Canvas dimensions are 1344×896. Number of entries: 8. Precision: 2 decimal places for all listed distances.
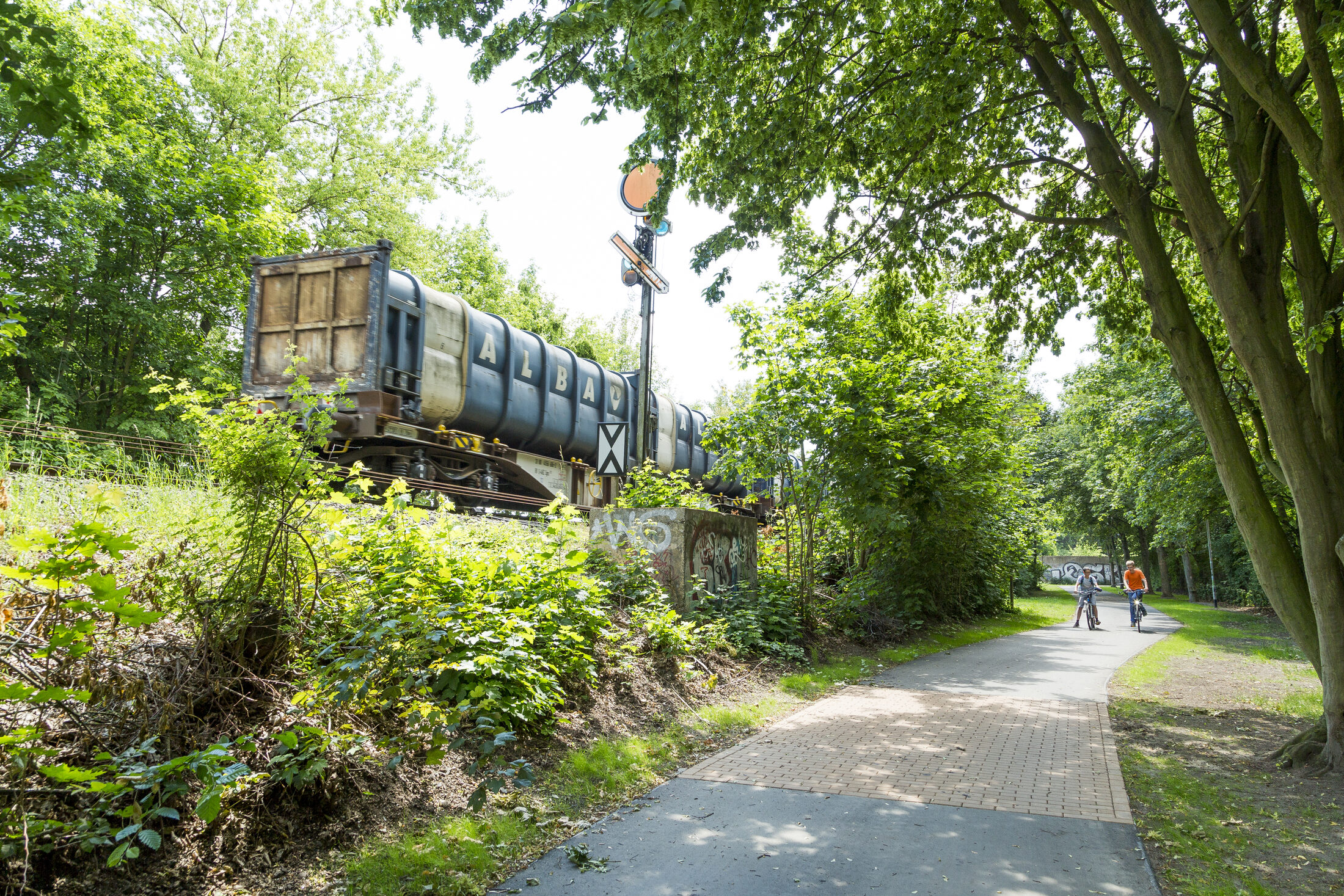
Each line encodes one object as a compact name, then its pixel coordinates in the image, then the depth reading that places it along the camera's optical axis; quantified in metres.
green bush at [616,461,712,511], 10.71
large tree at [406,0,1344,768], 6.18
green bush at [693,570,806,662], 9.99
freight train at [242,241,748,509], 11.20
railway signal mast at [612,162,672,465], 11.62
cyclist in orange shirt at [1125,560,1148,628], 20.14
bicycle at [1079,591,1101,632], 20.28
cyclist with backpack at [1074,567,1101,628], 20.31
